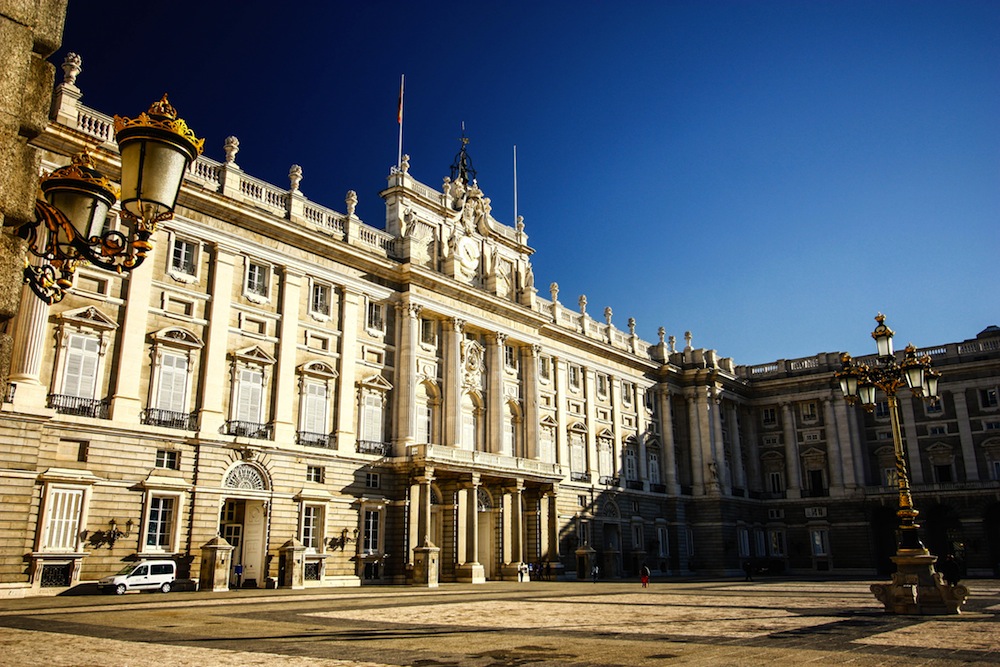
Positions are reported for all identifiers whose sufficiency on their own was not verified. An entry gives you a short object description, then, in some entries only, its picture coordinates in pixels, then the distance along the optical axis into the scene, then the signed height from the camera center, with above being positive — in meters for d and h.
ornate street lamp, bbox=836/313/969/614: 18.03 +0.69
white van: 25.69 -0.94
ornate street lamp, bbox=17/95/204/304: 7.34 +3.35
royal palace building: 27.92 +5.97
